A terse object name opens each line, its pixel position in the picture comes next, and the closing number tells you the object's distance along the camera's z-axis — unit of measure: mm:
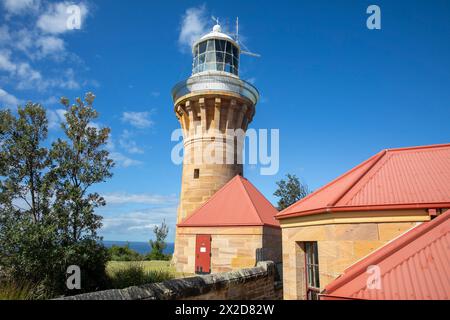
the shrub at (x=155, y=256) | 26641
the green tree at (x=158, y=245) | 27078
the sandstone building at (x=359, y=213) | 7727
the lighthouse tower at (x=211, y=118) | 19000
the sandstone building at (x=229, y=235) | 13922
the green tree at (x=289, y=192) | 32781
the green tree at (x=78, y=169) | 10125
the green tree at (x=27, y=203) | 8867
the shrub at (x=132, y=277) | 10875
